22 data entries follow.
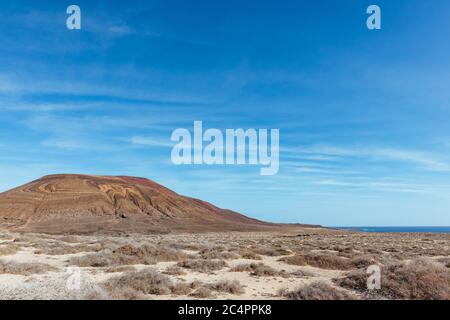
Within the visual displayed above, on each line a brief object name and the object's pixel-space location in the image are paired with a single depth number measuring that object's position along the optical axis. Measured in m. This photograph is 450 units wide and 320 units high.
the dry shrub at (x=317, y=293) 11.80
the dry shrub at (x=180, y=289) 12.73
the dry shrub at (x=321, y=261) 19.79
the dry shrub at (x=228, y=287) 13.09
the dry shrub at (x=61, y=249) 25.23
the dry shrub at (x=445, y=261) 19.35
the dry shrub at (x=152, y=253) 21.77
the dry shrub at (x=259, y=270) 17.09
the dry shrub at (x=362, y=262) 19.55
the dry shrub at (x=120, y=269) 17.12
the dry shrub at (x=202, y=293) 12.33
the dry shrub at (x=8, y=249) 23.67
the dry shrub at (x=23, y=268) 15.73
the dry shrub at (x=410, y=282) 12.25
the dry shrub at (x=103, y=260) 18.88
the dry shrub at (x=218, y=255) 22.82
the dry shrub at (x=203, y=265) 18.22
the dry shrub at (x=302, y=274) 17.25
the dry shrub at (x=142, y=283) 12.52
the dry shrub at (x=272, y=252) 25.86
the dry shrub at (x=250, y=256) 23.57
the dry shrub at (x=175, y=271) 16.92
